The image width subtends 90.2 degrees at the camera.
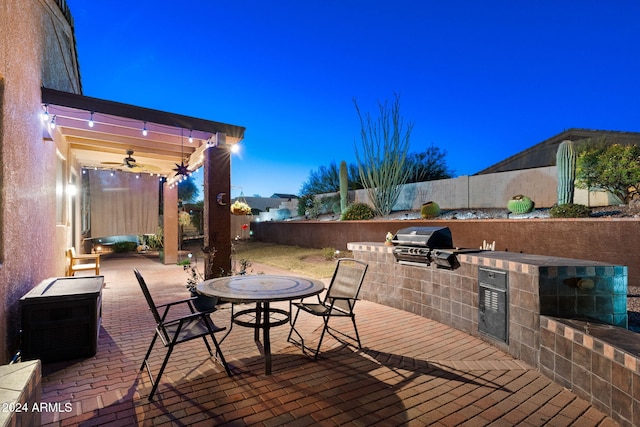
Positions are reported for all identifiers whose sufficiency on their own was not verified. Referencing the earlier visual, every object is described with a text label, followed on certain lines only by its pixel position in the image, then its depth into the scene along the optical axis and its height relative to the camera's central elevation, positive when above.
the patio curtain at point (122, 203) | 9.83 +0.42
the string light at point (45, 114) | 4.44 +1.45
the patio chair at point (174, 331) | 2.61 -1.04
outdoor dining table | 2.84 -0.75
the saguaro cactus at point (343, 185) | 14.85 +1.35
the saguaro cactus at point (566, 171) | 8.13 +1.04
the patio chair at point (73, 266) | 6.49 -1.00
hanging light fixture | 6.91 +1.02
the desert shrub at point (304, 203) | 17.23 +0.61
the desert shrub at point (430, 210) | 10.95 +0.10
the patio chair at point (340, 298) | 3.39 -0.96
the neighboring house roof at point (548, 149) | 12.52 +2.89
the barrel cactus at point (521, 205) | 9.05 +0.21
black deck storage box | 3.09 -1.07
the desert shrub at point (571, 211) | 7.09 +0.01
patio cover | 4.84 +1.58
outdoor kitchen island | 2.25 -0.94
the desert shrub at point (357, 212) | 12.65 +0.05
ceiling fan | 7.73 +1.49
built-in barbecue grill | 4.10 -0.48
